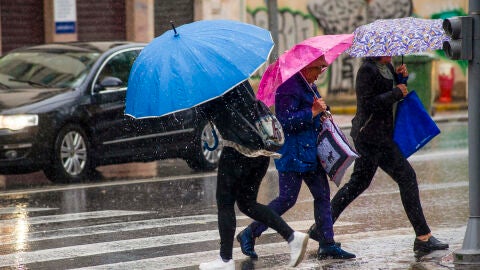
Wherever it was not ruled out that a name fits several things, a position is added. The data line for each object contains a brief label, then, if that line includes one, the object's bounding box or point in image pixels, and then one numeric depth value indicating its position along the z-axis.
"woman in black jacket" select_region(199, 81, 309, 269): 14.78
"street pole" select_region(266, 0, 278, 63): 48.66
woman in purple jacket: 16.22
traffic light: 15.65
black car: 26.54
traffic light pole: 15.68
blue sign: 46.92
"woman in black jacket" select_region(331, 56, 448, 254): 17.44
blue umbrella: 14.10
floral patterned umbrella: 16.94
